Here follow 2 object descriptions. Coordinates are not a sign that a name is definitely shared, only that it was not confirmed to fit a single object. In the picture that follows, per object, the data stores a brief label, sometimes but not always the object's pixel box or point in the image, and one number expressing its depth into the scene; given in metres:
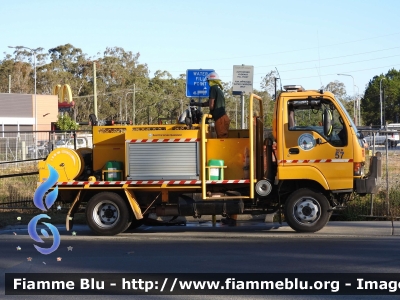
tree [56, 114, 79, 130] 51.35
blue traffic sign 19.61
